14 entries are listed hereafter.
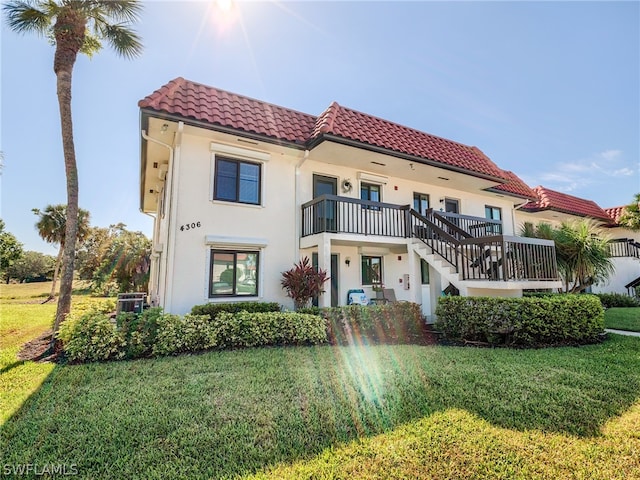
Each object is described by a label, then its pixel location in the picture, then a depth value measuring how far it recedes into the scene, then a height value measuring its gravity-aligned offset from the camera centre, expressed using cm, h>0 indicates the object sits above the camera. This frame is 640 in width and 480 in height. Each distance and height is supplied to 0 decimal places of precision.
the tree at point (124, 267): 2128 +98
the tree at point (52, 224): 2639 +469
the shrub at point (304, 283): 972 -8
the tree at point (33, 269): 4938 +176
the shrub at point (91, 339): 656 -127
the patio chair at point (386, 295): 1255 -58
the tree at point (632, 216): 1967 +421
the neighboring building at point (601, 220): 1827 +411
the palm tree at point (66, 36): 913 +725
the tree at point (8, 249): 2358 +248
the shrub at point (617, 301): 1549 -97
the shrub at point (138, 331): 684 -114
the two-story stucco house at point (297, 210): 928 +247
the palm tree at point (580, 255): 1210 +104
